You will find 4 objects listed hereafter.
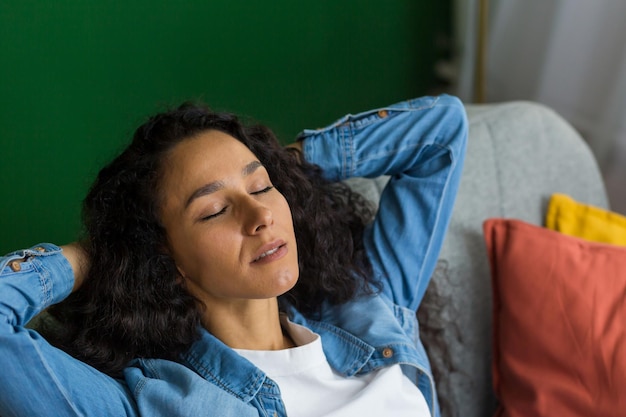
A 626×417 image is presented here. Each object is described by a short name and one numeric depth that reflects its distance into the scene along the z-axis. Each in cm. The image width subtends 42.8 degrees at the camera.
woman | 123
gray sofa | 168
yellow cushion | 177
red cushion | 153
